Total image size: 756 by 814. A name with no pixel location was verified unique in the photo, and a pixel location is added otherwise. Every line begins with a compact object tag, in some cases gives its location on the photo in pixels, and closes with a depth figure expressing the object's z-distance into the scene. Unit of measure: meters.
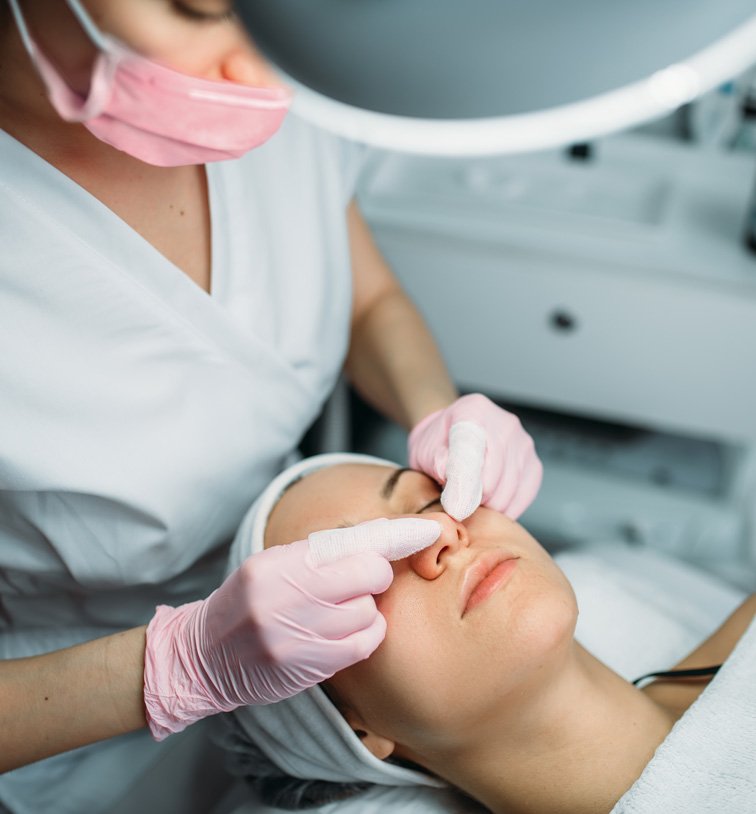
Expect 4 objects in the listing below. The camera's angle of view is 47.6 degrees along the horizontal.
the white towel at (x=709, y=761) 0.93
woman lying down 0.91
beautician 0.82
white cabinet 1.61
